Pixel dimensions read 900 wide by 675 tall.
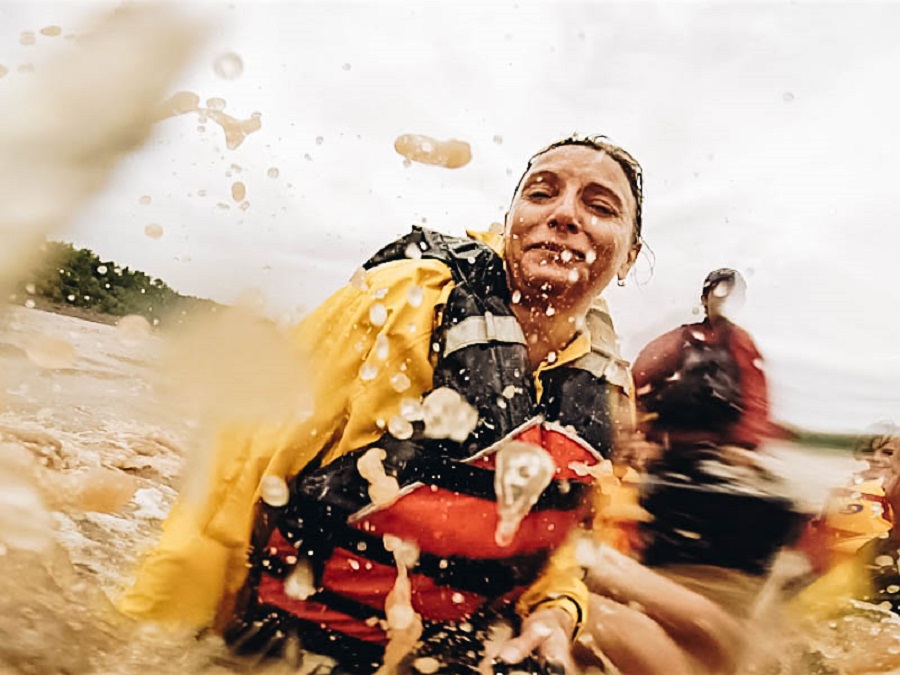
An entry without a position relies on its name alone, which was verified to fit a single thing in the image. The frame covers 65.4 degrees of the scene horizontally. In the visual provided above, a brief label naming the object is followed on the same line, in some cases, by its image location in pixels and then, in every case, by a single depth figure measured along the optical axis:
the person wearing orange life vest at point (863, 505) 1.12
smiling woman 0.85
